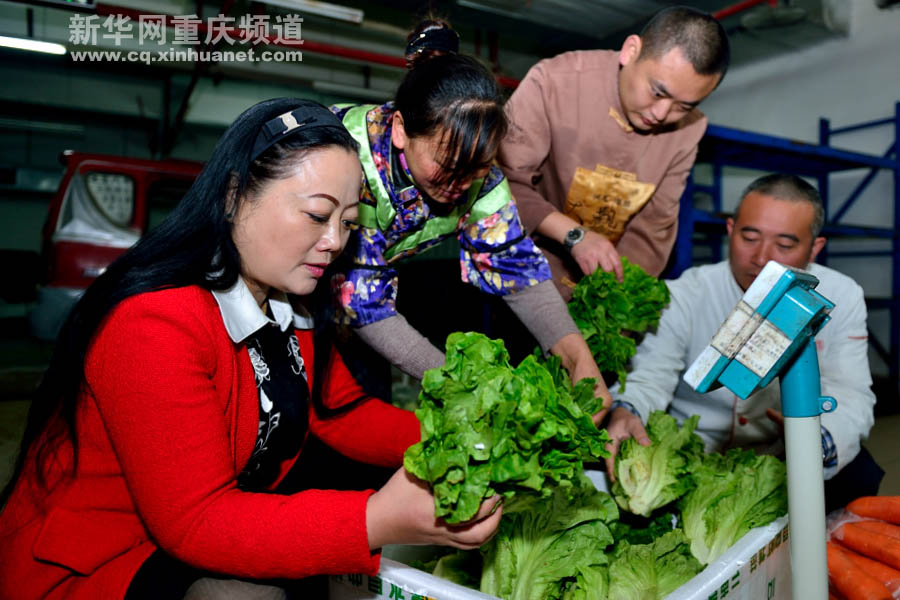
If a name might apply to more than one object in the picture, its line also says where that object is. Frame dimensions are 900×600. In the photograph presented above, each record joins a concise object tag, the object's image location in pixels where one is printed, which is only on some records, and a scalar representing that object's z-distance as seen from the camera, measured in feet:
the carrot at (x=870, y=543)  6.49
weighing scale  3.09
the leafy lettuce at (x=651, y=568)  4.93
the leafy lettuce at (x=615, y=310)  7.12
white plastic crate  4.14
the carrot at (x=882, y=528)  6.77
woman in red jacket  3.63
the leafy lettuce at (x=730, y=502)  5.68
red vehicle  17.69
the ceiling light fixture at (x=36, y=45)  24.59
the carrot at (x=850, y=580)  5.98
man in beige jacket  7.18
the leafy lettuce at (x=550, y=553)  4.86
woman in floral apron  5.30
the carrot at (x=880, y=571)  6.28
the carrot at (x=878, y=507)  6.99
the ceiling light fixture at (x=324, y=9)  20.62
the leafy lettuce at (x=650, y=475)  5.93
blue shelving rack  10.94
